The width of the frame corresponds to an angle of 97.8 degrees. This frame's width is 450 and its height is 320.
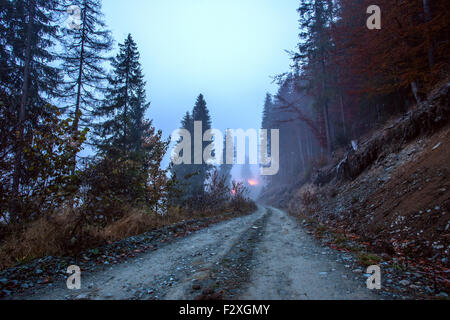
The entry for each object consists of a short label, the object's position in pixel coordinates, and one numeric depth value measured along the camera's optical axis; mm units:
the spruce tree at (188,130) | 32000
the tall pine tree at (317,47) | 17062
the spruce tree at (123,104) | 15016
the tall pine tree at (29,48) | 9781
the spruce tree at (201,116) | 29406
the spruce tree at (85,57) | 12391
